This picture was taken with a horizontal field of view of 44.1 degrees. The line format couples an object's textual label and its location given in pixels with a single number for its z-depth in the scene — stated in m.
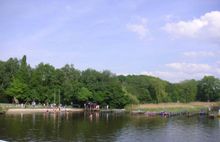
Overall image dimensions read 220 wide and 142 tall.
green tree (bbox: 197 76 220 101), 104.68
